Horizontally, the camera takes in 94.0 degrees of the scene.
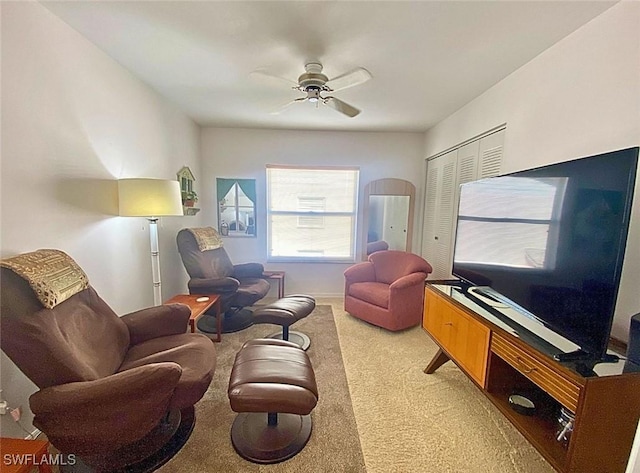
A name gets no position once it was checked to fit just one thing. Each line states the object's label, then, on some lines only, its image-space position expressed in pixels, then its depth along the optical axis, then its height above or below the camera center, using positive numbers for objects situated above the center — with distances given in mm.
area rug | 1560 -1360
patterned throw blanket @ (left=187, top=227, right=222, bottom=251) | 3361 -423
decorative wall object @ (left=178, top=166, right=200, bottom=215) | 3600 +141
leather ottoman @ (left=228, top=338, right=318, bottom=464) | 1499 -978
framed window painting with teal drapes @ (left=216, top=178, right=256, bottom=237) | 4309 -53
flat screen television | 1190 -143
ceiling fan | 2049 +894
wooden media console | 1127 -771
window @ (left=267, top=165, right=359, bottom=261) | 4387 -109
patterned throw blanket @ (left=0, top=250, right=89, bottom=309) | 1387 -382
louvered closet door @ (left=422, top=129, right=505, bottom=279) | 2742 +301
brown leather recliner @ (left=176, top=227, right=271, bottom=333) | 3094 -834
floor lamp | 2205 +20
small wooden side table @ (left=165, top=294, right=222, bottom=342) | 2662 -959
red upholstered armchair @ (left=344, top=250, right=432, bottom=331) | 3180 -939
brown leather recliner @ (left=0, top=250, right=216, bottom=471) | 1302 -836
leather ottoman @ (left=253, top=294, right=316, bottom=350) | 2518 -938
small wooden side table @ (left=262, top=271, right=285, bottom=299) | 3947 -962
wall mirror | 4395 -103
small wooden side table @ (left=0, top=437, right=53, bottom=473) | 1113 -1001
